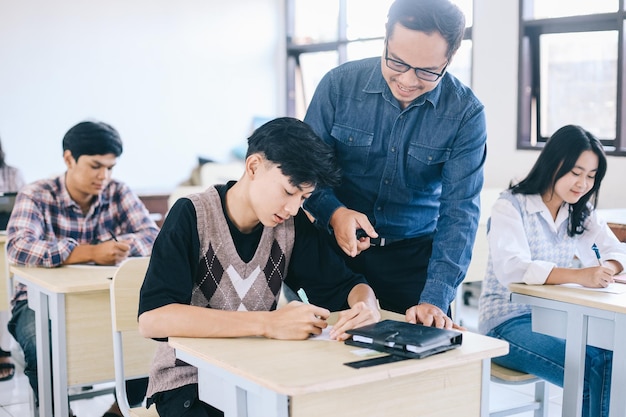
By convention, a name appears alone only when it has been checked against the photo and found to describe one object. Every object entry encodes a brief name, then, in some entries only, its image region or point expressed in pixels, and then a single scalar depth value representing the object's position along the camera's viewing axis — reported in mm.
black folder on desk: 1485
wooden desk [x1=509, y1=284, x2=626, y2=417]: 2117
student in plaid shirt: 2812
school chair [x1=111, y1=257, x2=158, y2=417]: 2092
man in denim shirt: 1854
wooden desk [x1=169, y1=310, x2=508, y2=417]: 1374
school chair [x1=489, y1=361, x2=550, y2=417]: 2439
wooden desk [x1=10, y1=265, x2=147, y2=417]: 2512
